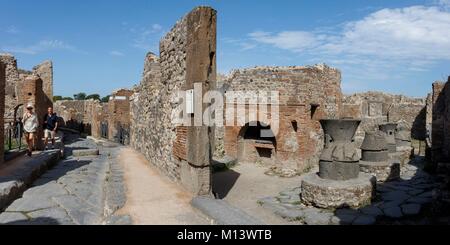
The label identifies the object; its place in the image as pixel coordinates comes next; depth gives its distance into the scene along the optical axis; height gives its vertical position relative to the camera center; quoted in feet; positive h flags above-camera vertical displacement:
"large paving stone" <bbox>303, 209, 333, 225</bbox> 21.11 -6.26
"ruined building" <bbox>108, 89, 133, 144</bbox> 52.31 +0.35
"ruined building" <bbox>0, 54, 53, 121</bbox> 51.96 +5.47
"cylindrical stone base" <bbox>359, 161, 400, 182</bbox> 31.22 -4.77
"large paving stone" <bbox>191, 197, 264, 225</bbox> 12.98 -3.88
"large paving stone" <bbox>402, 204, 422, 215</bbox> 21.69 -5.80
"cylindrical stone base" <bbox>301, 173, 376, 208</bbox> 23.35 -5.12
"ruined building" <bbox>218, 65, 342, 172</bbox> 40.78 +0.08
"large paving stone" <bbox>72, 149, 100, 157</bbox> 34.96 -3.77
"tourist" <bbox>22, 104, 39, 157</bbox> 28.68 -0.85
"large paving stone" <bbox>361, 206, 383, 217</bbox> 21.77 -5.96
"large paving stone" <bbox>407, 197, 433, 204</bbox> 23.57 -5.65
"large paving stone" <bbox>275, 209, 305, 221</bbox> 22.24 -6.35
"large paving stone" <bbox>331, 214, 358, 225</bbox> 20.79 -6.17
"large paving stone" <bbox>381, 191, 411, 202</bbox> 24.85 -5.73
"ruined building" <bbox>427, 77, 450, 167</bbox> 35.36 -0.97
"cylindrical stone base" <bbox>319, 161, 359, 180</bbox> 24.75 -3.76
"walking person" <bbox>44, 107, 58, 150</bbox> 34.25 -0.91
